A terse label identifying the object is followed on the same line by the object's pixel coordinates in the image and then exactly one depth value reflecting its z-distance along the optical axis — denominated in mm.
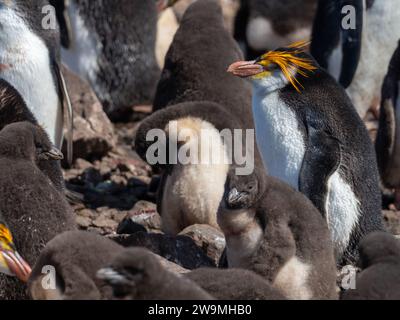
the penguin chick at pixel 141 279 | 8750
